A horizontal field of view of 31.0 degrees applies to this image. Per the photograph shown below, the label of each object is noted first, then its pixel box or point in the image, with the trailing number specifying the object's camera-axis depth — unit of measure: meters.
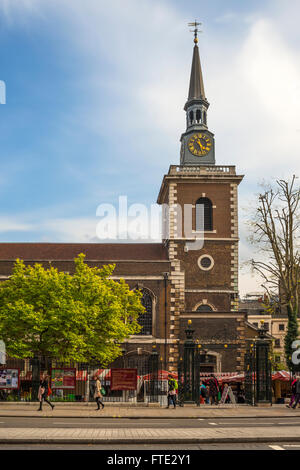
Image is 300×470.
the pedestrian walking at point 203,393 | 30.79
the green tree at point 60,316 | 30.86
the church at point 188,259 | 40.34
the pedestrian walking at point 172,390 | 25.15
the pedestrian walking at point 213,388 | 31.36
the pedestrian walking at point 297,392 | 22.94
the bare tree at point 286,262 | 35.41
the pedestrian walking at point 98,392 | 22.86
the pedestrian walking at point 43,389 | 22.42
